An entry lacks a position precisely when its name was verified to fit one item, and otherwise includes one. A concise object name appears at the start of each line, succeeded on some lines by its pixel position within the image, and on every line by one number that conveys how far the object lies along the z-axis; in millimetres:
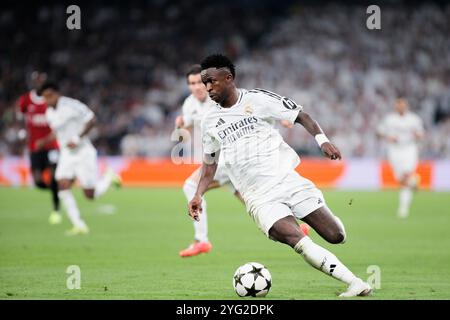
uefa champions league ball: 8906
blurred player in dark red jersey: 18969
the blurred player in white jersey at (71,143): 16266
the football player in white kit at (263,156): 8984
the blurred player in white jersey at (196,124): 12547
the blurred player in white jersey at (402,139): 21141
